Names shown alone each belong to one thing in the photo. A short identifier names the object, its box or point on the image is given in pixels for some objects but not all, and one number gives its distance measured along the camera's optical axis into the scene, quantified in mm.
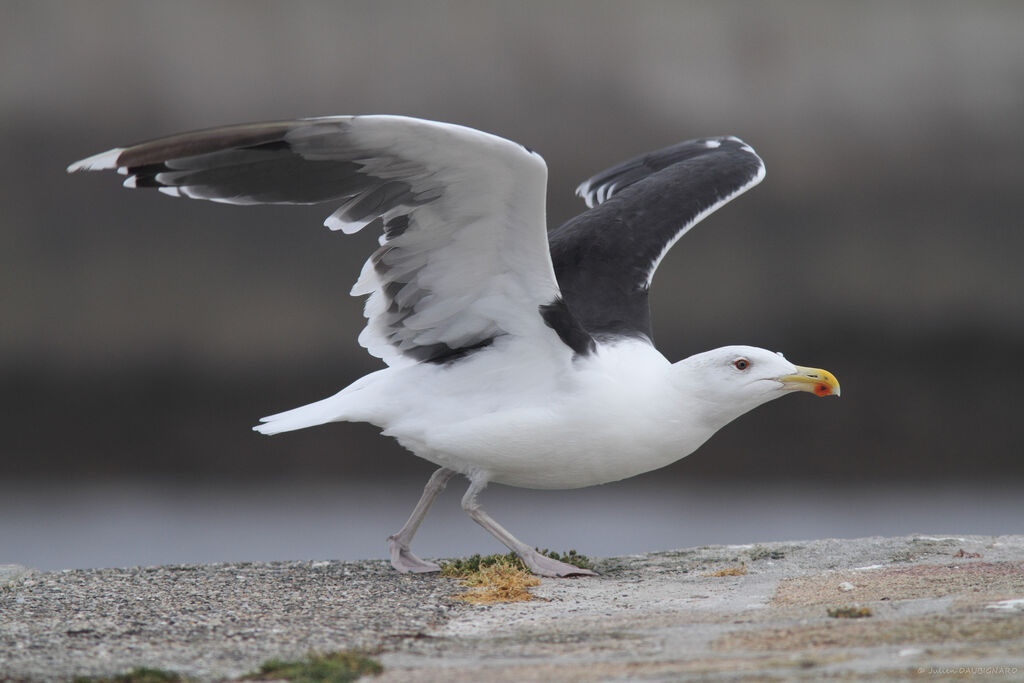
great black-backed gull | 10273
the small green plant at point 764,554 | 12898
